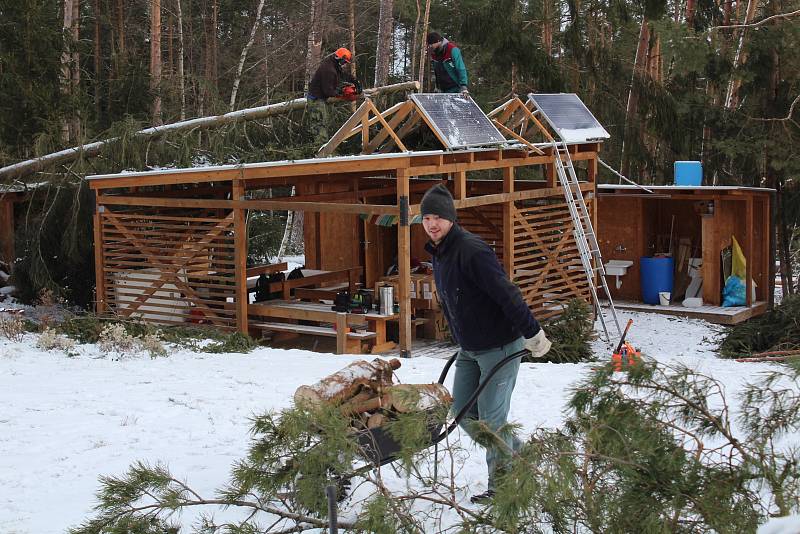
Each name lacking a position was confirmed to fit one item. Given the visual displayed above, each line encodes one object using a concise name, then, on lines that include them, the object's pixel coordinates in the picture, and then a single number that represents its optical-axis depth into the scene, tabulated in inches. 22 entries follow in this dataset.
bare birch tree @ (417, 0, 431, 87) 1003.8
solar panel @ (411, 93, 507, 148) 498.6
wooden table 490.3
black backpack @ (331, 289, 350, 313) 504.1
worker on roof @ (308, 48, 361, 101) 541.6
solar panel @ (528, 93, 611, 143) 597.9
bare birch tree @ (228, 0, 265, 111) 1085.8
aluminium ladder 564.4
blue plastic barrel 669.3
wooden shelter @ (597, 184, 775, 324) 644.1
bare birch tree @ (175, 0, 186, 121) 1069.8
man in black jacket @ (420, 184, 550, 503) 193.8
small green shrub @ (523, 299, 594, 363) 492.7
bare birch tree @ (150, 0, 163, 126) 887.7
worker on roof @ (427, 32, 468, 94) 551.8
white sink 679.1
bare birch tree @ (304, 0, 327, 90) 987.3
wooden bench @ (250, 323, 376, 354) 489.4
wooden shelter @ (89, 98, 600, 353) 494.3
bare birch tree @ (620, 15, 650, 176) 837.8
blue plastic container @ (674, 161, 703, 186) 656.4
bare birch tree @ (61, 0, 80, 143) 762.2
